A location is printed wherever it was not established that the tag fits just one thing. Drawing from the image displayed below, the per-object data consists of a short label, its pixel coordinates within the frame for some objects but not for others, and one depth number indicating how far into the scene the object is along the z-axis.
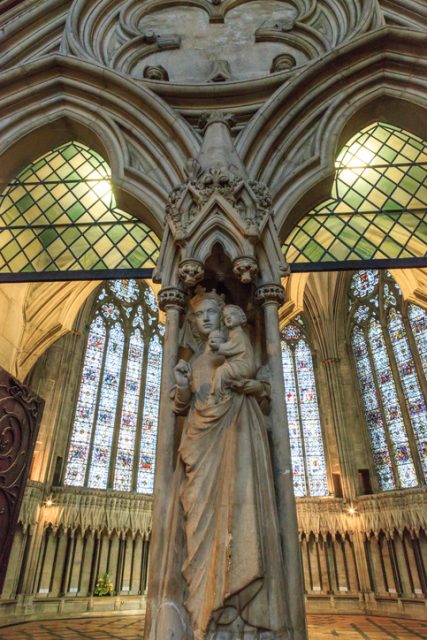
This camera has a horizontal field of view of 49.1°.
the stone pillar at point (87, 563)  12.13
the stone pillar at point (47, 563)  11.72
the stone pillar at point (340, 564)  12.93
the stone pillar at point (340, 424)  14.01
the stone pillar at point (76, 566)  12.00
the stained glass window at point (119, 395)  13.84
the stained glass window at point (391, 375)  13.28
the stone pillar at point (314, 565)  13.10
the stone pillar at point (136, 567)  12.71
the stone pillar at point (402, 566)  11.86
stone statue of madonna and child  2.69
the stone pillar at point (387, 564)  12.19
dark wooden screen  5.37
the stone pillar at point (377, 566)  12.46
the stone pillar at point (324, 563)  13.04
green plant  12.05
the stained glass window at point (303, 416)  14.80
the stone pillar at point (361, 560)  12.66
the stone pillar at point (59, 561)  11.88
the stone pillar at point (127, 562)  12.62
